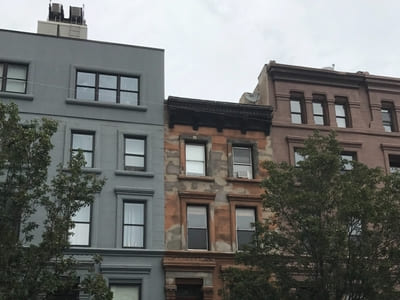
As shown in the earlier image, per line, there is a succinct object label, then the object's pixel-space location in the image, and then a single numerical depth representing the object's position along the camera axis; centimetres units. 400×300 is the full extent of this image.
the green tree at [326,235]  1895
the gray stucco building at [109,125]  2430
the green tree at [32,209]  1762
